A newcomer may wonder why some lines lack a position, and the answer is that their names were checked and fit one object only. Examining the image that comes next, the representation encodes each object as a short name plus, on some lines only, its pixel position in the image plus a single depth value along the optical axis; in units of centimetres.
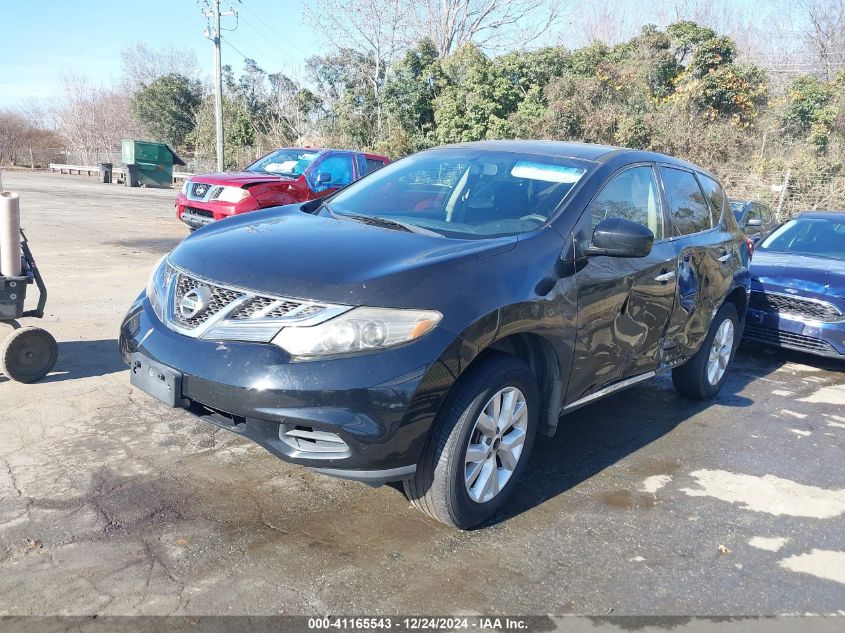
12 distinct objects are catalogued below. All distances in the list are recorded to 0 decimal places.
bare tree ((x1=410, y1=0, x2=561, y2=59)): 2922
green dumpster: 2719
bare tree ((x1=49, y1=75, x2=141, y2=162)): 4747
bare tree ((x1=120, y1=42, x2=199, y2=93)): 4825
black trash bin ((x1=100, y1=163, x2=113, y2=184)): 2859
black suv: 274
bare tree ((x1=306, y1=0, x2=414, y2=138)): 2852
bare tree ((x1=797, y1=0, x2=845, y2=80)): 3009
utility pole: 2581
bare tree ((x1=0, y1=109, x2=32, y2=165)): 3900
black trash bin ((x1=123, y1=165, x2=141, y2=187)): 2730
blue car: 645
